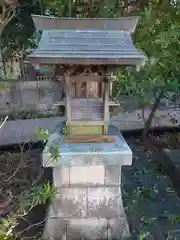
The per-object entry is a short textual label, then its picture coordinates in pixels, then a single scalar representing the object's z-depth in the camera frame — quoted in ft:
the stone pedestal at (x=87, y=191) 5.71
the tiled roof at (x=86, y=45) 4.90
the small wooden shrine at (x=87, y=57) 4.91
